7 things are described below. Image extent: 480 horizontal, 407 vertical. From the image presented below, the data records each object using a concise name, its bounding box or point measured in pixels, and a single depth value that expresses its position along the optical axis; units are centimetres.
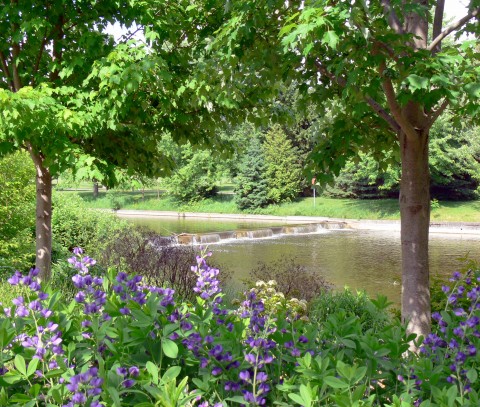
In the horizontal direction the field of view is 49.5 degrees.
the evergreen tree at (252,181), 3703
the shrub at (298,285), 927
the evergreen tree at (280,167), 3750
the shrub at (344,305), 694
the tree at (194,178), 3872
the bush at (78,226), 1095
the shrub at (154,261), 896
